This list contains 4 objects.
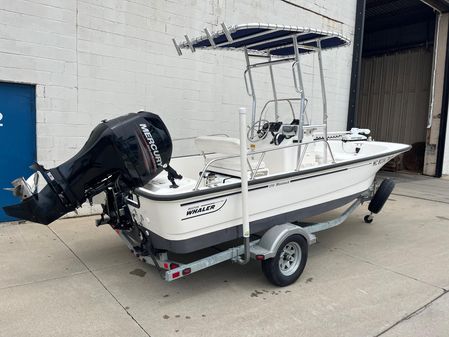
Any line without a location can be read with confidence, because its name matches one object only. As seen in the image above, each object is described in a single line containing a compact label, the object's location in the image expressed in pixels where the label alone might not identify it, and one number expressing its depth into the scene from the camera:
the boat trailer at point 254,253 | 2.90
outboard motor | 2.84
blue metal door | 4.64
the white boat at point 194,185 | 2.84
